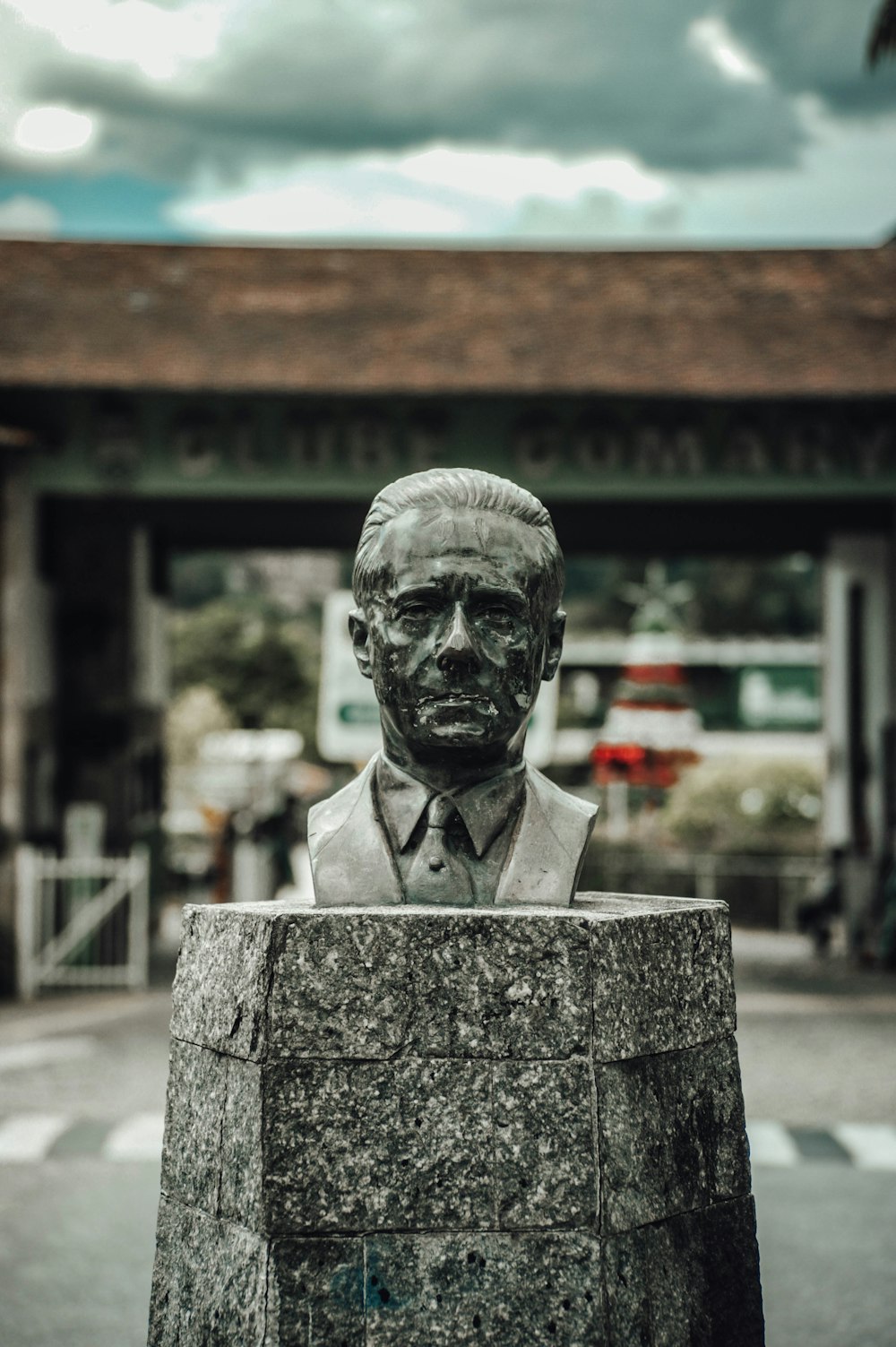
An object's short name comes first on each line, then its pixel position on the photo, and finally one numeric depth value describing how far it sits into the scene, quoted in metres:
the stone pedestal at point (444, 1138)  3.52
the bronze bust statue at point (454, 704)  3.89
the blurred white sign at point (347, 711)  14.07
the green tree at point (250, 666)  31.36
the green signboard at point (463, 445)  14.84
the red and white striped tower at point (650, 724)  27.84
